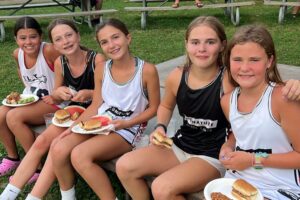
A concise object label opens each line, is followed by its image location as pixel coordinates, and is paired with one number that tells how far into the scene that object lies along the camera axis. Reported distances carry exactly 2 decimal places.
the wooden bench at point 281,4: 7.39
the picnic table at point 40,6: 7.65
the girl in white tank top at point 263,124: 1.96
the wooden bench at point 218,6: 7.63
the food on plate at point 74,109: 3.08
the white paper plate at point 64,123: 2.92
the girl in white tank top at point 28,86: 3.17
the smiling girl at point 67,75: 2.89
